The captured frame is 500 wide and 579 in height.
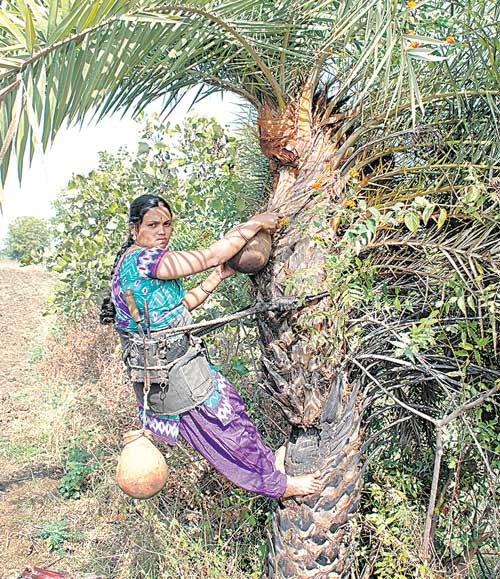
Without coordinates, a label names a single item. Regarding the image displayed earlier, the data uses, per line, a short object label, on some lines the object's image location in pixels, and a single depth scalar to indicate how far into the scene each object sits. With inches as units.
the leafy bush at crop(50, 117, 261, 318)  211.5
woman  110.0
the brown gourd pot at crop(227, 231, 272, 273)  113.0
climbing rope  112.3
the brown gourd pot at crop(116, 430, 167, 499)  103.1
